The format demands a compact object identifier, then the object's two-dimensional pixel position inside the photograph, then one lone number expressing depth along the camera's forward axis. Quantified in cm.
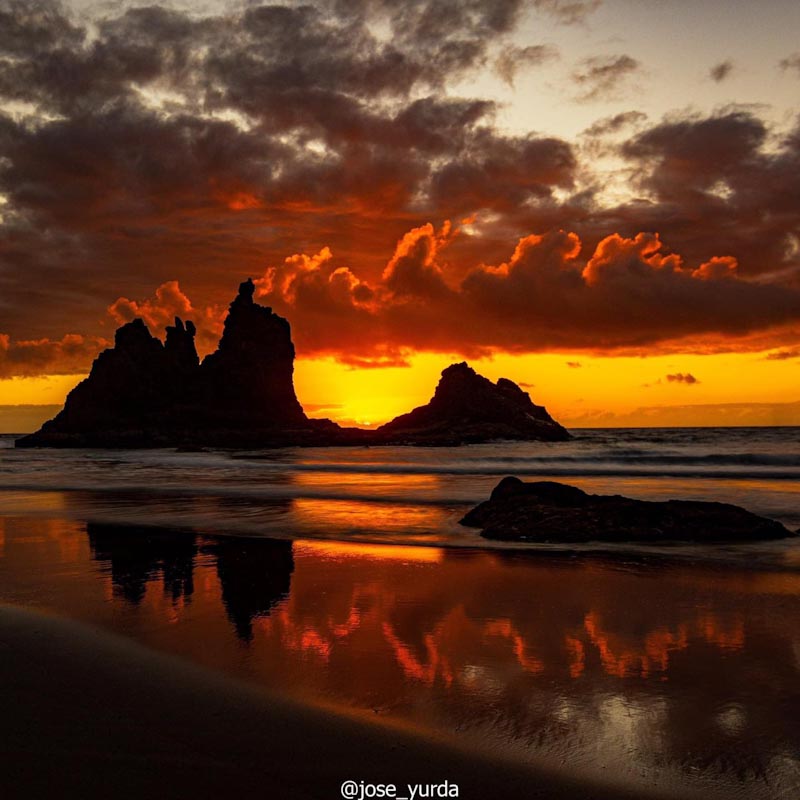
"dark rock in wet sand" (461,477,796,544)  1294
